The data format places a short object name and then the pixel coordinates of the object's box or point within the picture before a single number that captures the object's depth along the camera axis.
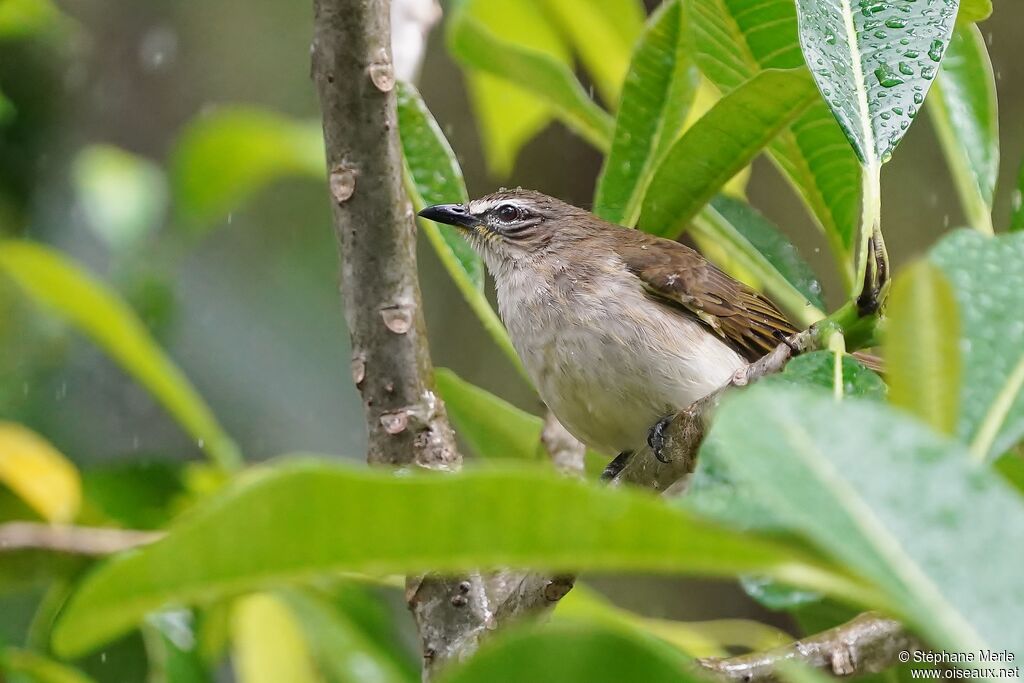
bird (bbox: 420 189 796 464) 5.68
